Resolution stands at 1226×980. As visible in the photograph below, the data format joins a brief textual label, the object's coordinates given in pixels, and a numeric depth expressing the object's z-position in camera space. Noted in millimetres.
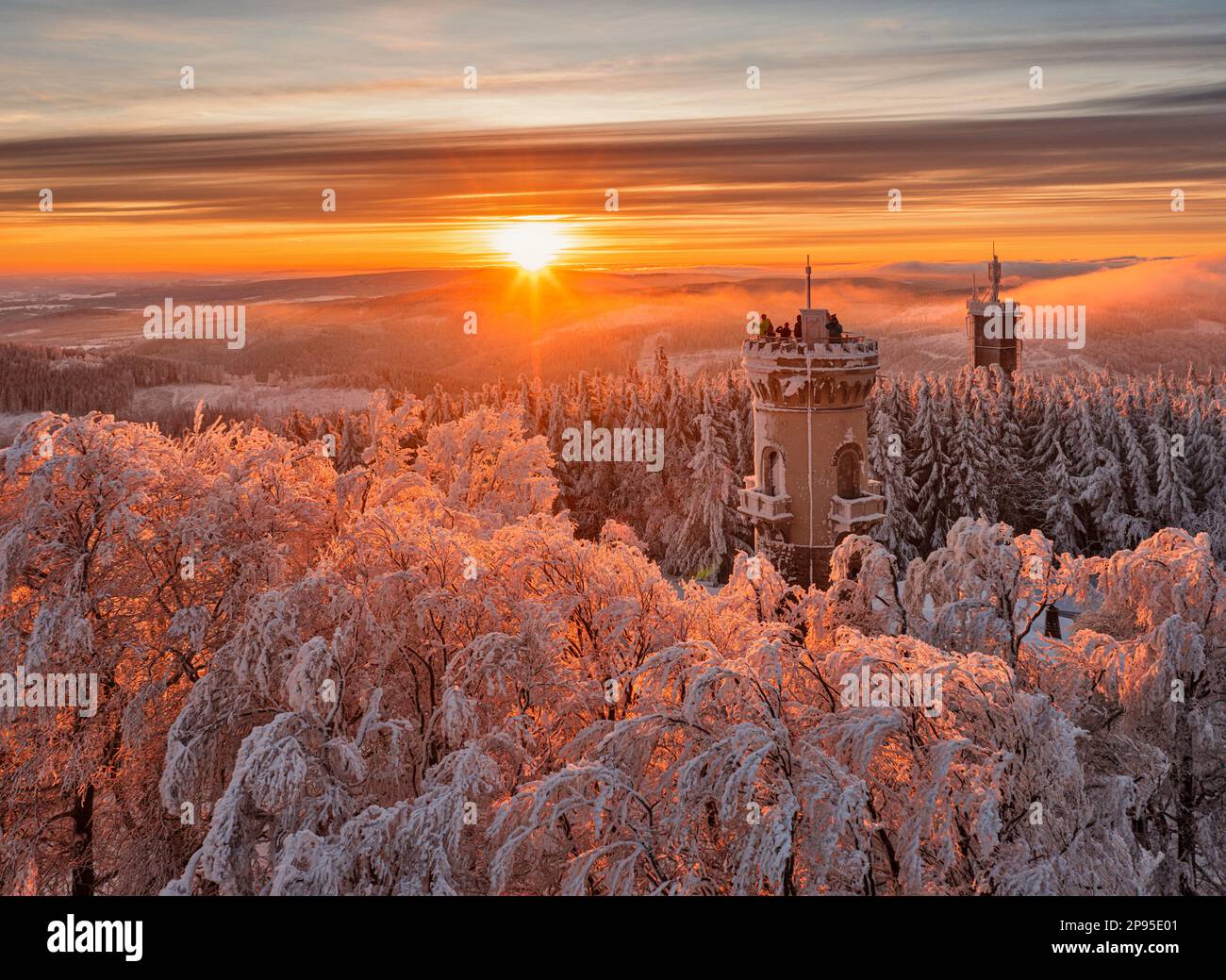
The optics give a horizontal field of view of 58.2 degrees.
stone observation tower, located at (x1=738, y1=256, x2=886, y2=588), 32500
